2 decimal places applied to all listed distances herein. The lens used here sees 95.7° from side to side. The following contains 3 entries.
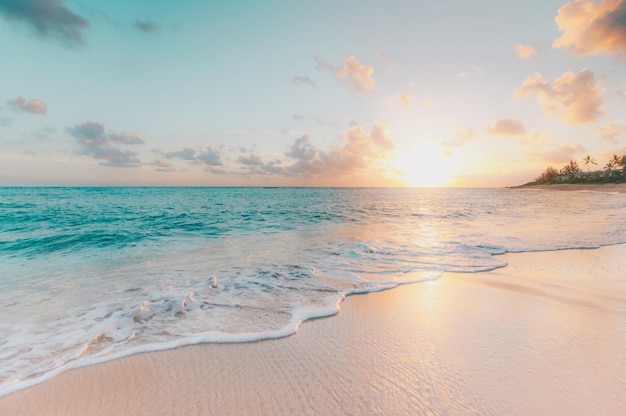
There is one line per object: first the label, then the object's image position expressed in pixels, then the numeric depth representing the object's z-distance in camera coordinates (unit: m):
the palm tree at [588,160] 120.75
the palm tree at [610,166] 94.38
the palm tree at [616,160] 89.50
